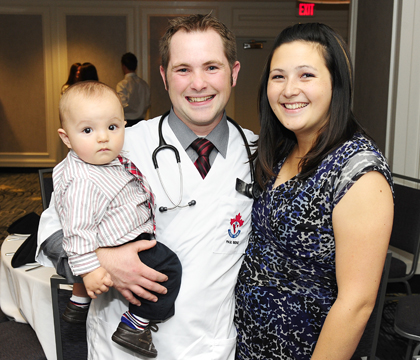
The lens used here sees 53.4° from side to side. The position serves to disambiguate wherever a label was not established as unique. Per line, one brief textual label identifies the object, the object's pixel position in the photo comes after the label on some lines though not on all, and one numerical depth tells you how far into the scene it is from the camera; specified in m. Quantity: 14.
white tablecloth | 1.81
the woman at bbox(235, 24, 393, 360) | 1.03
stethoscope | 1.34
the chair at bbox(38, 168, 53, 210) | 2.74
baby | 1.17
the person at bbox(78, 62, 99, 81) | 5.95
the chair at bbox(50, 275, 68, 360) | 1.52
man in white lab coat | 1.29
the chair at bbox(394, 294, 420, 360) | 1.84
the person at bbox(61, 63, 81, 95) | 6.16
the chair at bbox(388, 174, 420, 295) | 2.65
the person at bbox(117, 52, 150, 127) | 6.52
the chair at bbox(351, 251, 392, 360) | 1.57
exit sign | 7.51
